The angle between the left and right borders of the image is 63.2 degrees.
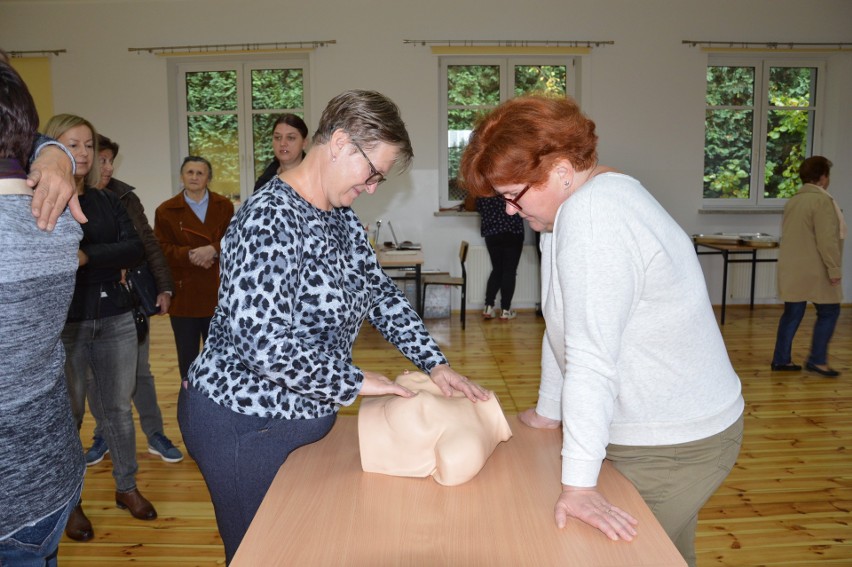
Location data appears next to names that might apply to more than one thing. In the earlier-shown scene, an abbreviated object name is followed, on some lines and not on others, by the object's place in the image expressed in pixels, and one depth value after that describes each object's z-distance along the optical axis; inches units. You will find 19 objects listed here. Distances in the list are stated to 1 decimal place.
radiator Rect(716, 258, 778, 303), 307.9
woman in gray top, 44.9
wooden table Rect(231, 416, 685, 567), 43.3
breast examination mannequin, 52.7
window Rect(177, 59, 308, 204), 305.4
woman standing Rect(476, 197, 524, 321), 273.6
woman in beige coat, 188.2
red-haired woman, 47.0
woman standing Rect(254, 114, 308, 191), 142.7
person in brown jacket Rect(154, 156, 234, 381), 139.3
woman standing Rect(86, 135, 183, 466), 133.1
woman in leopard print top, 52.3
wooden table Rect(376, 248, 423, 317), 239.5
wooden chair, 270.5
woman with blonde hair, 104.3
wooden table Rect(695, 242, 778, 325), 272.6
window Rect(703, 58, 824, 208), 311.0
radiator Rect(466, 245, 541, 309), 301.4
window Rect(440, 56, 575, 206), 305.7
